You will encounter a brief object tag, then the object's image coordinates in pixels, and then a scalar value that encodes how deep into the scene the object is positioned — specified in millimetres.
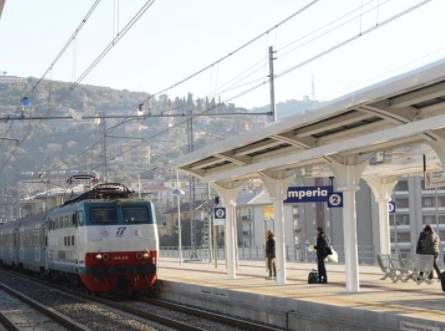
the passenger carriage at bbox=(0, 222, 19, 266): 45062
